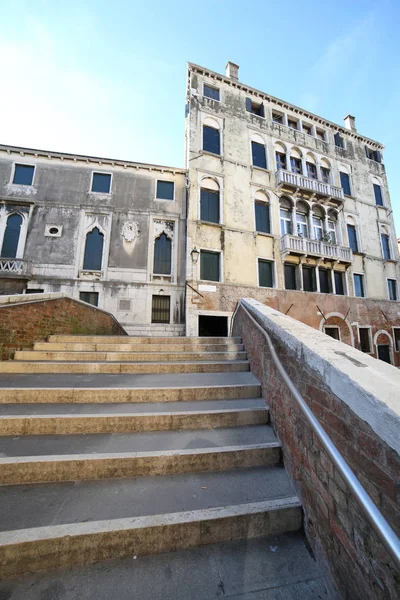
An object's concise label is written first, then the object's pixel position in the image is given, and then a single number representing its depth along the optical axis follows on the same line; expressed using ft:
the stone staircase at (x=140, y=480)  5.18
